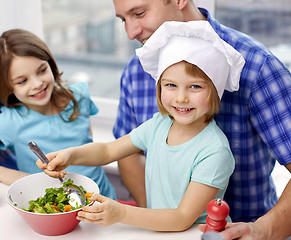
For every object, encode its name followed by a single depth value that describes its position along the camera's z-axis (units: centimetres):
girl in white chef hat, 114
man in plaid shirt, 136
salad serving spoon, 123
